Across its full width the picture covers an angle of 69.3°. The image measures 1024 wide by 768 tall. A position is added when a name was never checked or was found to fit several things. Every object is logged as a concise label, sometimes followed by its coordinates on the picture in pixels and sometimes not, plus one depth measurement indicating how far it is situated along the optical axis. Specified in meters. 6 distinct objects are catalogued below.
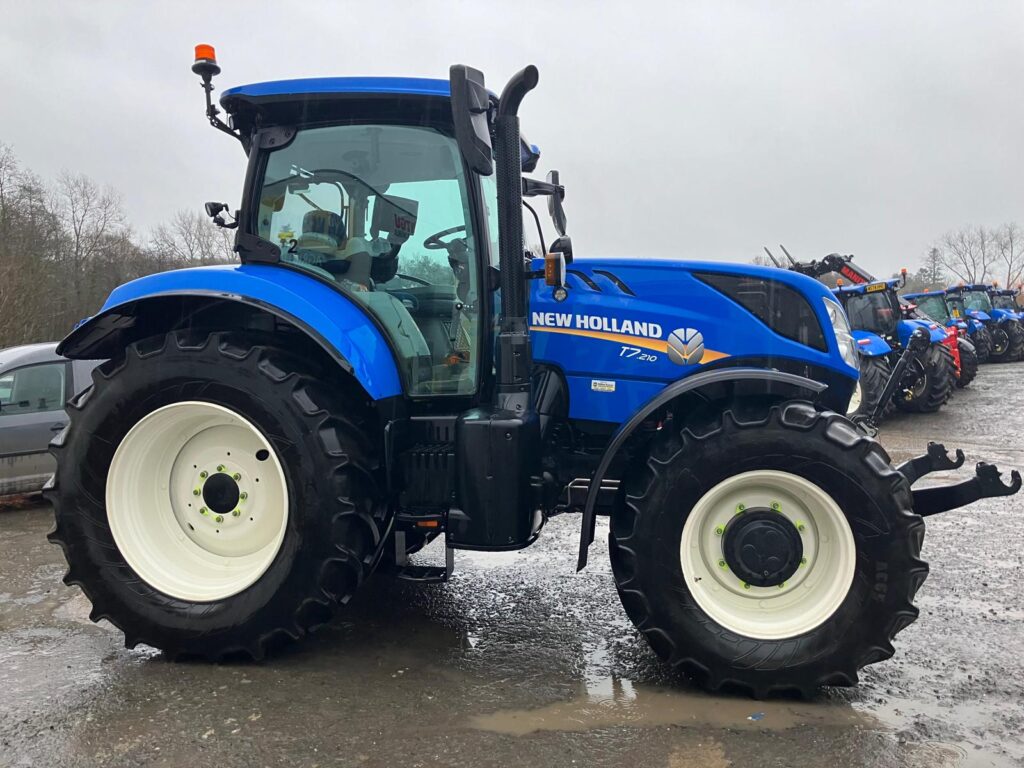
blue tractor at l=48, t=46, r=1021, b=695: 2.86
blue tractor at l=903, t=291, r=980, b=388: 13.31
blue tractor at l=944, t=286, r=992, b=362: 19.58
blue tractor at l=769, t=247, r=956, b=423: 10.10
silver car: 6.28
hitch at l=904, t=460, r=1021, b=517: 3.01
